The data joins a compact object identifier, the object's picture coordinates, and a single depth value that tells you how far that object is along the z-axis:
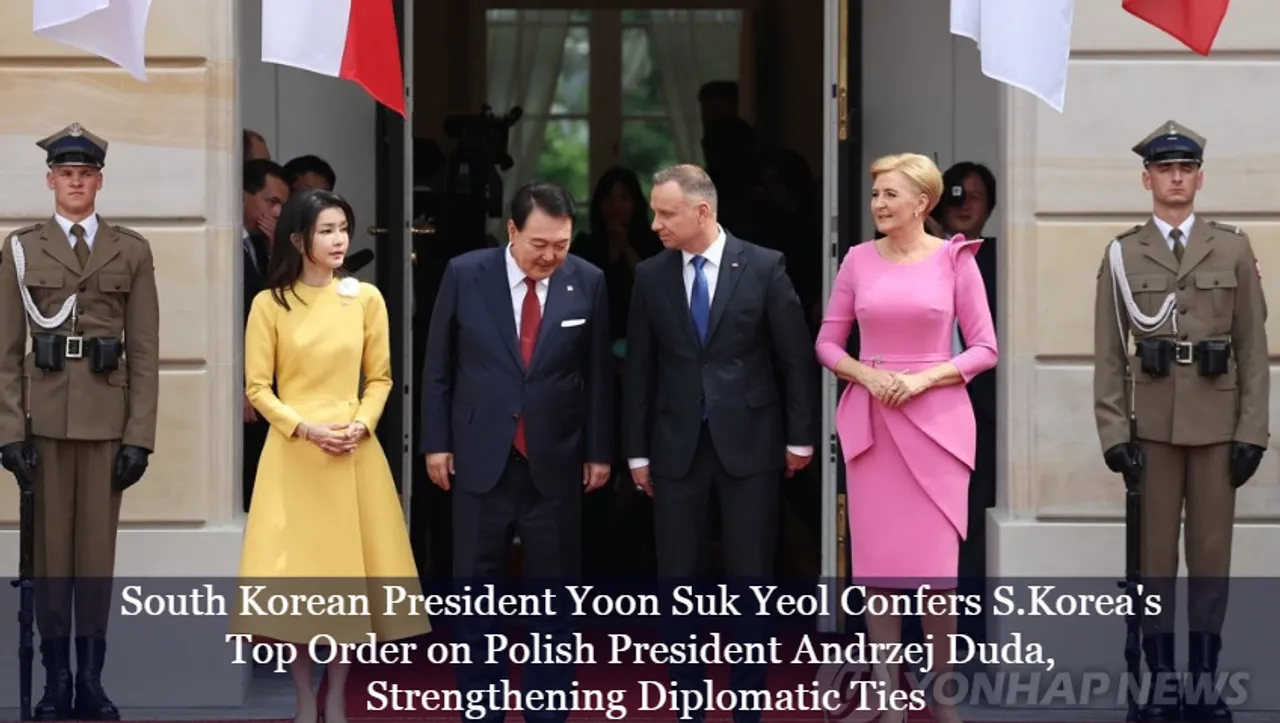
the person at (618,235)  20.86
